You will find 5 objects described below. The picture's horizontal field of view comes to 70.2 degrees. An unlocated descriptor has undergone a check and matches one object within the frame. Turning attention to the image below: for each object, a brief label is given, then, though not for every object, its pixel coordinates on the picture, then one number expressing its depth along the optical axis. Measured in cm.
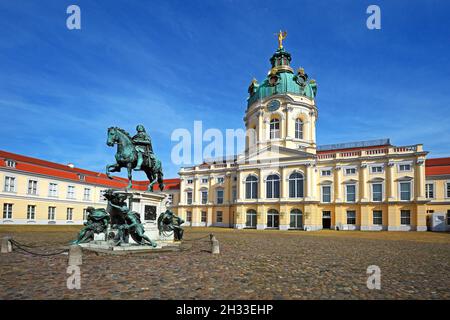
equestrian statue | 1500
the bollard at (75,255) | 943
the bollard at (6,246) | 1295
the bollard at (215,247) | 1370
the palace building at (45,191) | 4228
